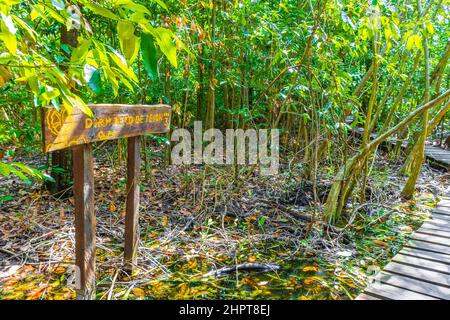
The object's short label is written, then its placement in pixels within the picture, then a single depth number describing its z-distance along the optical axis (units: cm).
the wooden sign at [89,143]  170
